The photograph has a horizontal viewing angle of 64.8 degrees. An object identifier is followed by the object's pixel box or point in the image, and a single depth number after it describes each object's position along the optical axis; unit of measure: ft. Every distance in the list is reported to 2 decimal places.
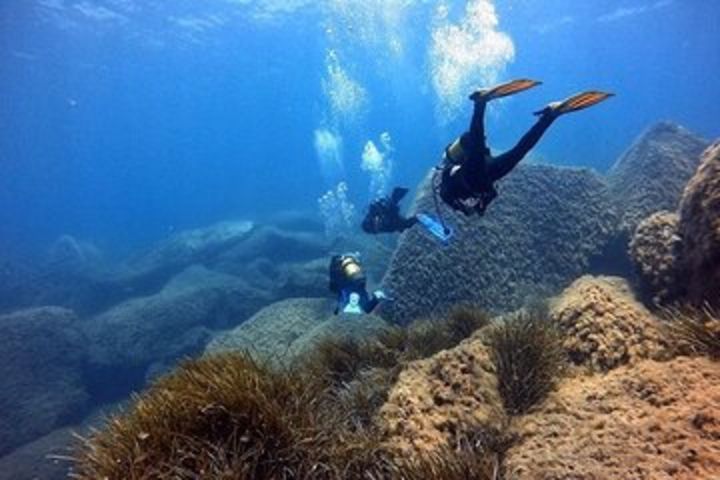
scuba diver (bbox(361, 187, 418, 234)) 33.27
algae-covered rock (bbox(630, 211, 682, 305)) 21.59
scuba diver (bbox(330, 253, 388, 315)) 31.81
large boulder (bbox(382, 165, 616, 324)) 35.04
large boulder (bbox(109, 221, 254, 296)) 88.48
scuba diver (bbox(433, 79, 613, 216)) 20.52
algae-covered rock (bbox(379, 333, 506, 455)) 14.24
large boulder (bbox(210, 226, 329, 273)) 85.46
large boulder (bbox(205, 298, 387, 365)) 30.04
